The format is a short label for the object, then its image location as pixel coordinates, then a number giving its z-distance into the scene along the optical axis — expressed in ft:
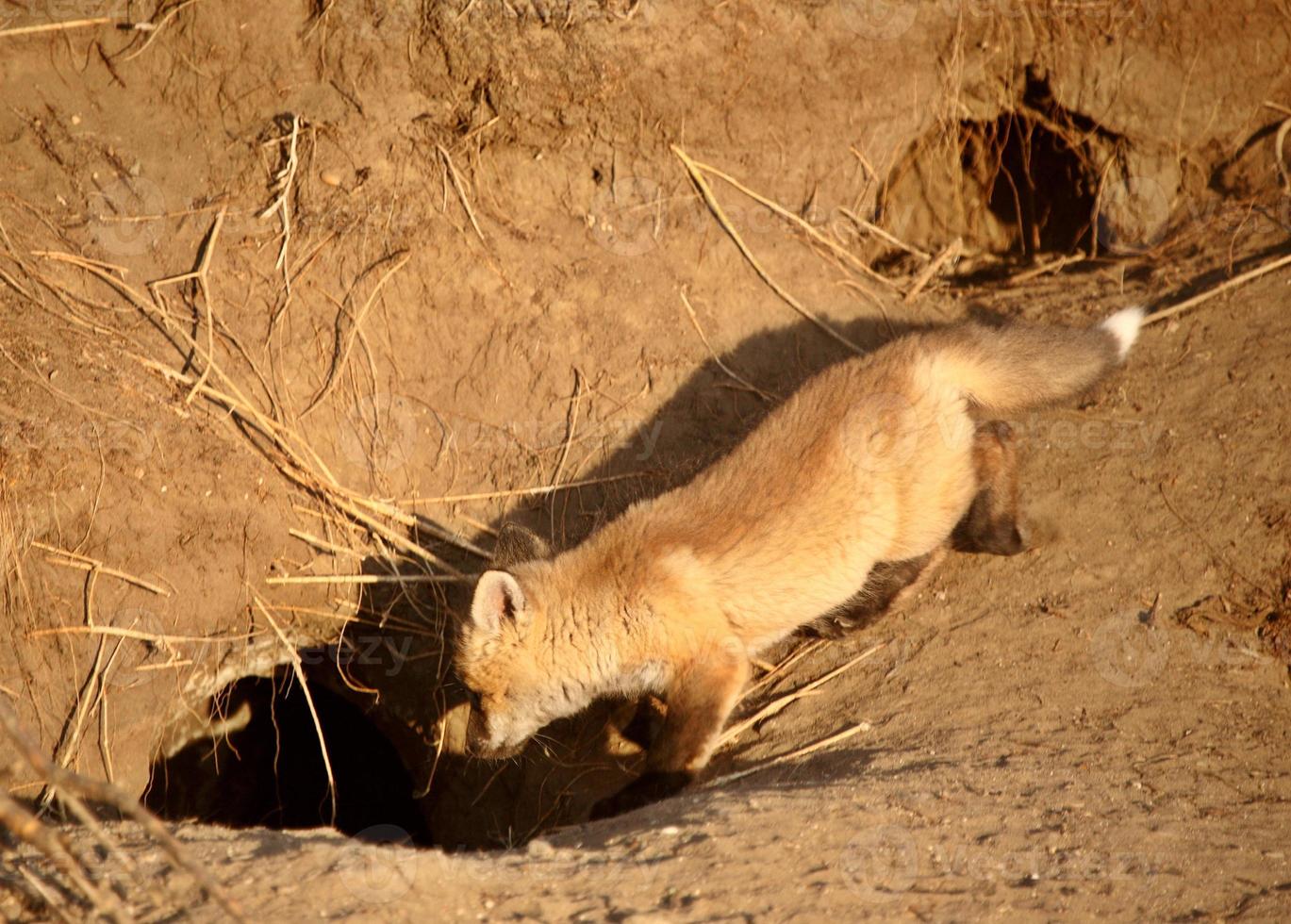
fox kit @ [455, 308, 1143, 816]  29.07
